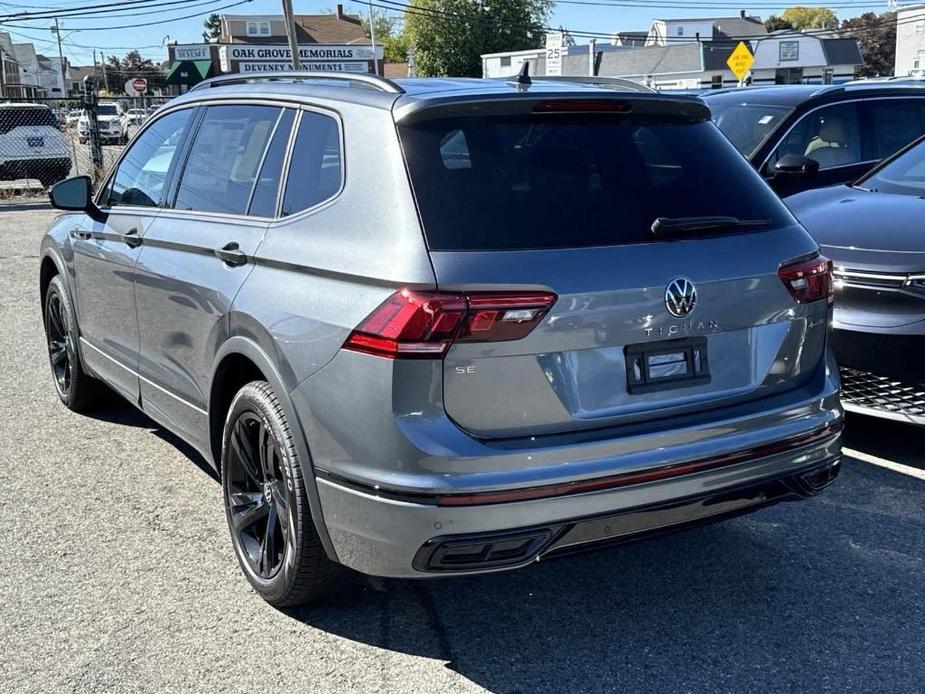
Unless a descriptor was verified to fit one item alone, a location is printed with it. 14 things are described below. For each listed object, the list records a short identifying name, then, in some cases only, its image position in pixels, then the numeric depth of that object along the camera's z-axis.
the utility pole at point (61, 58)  95.19
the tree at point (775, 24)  131.25
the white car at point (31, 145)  21.00
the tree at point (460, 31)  82.44
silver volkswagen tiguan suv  2.90
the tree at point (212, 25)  150.50
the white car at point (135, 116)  39.08
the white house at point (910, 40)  60.53
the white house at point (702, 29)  92.62
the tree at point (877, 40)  89.44
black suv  8.04
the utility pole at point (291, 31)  25.66
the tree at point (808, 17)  147.38
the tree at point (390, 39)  92.44
